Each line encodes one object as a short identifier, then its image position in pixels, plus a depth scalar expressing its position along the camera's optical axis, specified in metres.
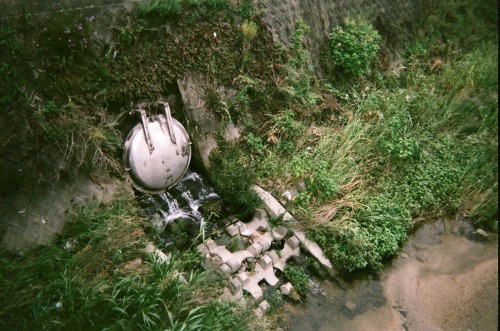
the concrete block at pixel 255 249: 5.43
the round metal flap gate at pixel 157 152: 5.18
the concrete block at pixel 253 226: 5.59
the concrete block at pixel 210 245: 5.26
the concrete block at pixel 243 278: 5.08
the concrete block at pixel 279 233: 5.69
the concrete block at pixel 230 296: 4.77
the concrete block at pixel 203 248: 5.18
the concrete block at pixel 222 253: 5.22
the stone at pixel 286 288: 5.28
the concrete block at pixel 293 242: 5.67
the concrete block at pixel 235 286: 4.95
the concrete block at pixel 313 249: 5.64
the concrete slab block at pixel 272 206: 5.81
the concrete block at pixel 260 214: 5.82
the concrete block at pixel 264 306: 4.98
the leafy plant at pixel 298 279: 5.34
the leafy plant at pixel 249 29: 6.01
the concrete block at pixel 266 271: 5.34
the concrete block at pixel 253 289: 5.09
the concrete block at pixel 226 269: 5.07
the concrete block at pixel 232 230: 5.54
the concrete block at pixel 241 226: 5.60
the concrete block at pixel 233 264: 5.15
